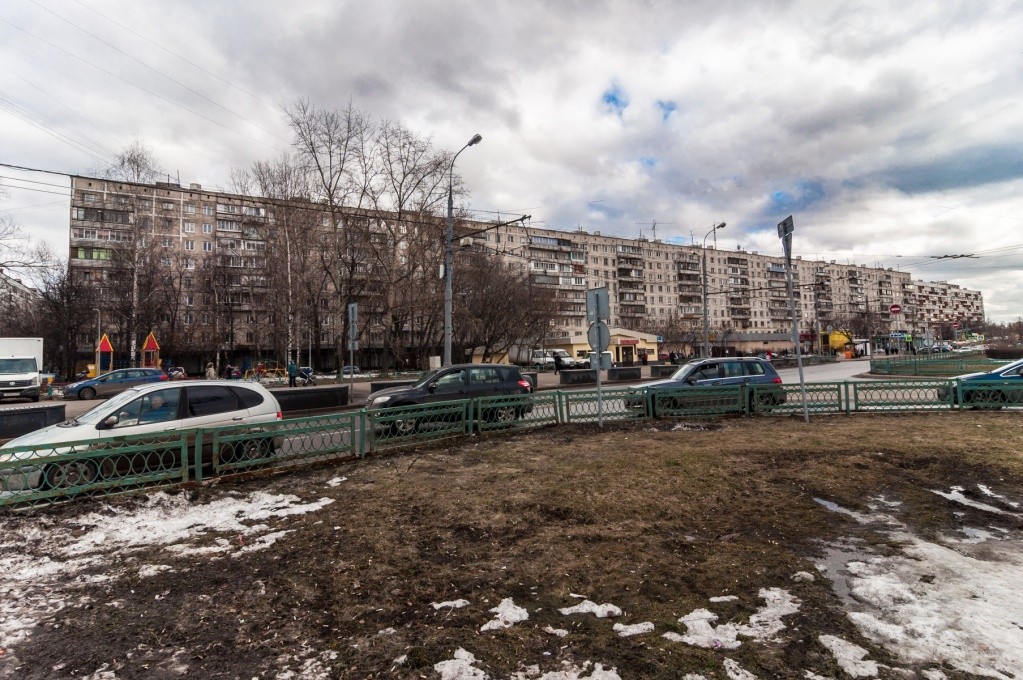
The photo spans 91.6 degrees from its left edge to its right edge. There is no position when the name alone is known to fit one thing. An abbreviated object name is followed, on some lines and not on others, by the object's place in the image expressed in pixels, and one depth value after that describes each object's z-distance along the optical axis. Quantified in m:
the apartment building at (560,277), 47.20
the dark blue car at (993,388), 11.76
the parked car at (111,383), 24.08
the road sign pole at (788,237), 10.47
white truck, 21.80
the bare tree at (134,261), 37.00
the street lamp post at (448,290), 19.28
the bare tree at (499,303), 43.56
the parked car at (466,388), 10.80
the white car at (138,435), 5.59
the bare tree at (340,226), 30.20
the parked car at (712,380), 12.01
